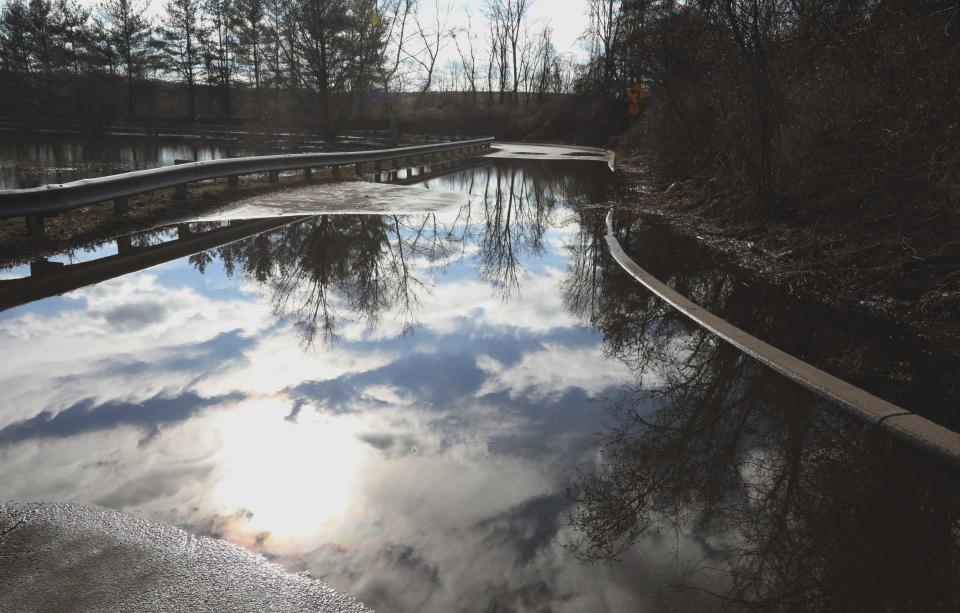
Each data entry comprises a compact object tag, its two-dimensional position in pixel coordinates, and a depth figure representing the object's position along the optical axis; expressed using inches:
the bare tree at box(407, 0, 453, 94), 2123.5
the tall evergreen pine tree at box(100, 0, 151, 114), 2561.5
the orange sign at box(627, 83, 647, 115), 1172.5
